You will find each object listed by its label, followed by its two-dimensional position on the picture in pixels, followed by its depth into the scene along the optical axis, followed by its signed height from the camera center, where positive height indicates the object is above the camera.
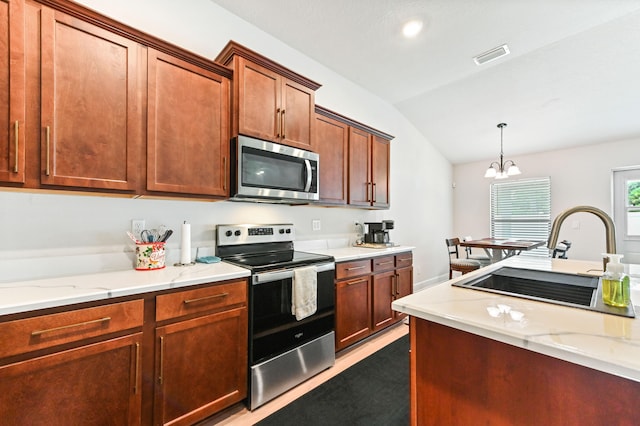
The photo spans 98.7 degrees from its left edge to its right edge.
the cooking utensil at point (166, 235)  1.81 -0.14
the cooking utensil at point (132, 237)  1.70 -0.14
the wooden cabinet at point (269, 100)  1.93 +0.88
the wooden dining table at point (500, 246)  3.49 -0.43
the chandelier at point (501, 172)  3.66 +0.57
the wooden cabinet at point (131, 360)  1.08 -0.68
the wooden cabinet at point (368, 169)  2.96 +0.51
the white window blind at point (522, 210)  4.73 +0.06
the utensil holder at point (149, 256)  1.70 -0.26
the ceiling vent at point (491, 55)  2.81 +1.67
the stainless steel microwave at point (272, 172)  1.92 +0.32
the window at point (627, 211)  3.97 +0.03
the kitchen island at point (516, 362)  0.66 -0.42
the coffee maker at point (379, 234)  3.20 -0.24
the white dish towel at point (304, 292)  1.91 -0.56
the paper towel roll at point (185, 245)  1.87 -0.21
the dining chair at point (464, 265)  3.83 -0.73
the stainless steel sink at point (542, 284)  1.23 -0.34
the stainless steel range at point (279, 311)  1.75 -0.68
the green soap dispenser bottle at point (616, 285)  0.87 -0.23
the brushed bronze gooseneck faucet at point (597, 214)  1.02 -0.05
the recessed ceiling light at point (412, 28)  2.44 +1.69
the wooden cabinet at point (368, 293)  2.38 -0.77
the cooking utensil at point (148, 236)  1.76 -0.14
